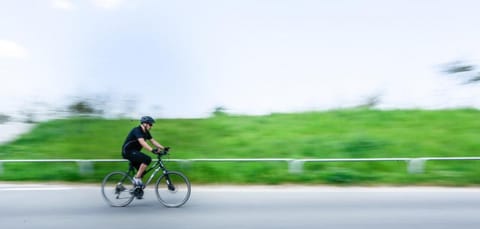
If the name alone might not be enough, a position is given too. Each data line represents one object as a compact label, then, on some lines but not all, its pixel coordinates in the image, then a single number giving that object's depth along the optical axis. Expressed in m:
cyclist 7.71
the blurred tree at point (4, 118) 15.02
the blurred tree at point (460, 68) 16.25
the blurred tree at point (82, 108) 14.23
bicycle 7.93
